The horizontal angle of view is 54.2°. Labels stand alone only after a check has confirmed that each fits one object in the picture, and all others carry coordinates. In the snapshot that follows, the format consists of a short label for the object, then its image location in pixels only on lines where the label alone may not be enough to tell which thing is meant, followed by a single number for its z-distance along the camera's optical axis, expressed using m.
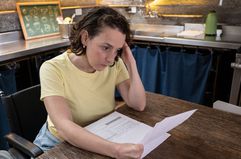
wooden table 0.83
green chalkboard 2.59
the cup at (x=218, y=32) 2.70
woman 0.96
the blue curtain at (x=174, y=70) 2.48
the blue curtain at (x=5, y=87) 1.99
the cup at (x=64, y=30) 2.70
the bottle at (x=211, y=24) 2.62
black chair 1.01
